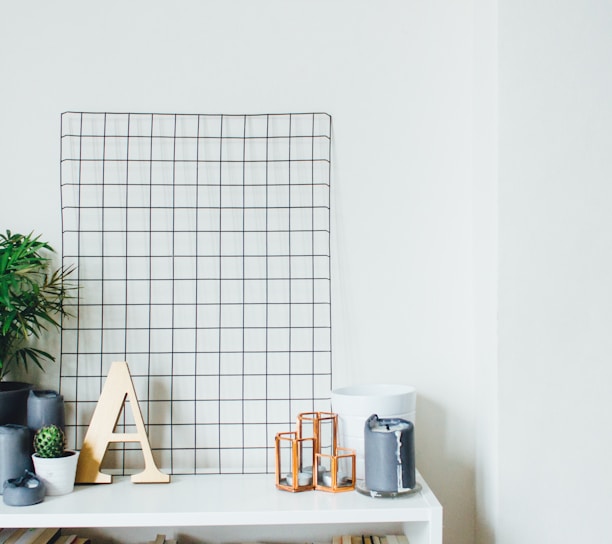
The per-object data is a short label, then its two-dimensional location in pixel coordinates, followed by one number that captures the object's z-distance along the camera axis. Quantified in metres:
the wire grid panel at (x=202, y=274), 1.72
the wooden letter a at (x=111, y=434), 1.55
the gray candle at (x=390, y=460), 1.42
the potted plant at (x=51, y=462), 1.46
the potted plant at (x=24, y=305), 1.55
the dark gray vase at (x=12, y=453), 1.46
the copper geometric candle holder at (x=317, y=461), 1.50
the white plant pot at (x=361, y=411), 1.54
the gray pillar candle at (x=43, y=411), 1.54
